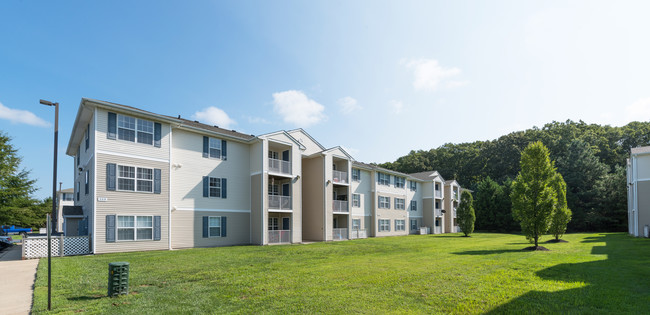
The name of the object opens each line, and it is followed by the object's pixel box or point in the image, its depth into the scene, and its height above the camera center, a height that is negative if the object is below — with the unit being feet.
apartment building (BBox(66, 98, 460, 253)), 59.31 -0.97
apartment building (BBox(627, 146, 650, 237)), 95.55 -3.39
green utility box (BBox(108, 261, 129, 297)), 26.35 -7.42
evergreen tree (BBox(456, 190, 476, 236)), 115.88 -11.96
